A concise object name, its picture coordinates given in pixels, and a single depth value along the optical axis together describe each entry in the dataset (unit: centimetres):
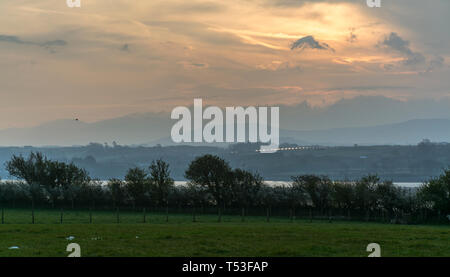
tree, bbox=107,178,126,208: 7812
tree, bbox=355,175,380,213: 7169
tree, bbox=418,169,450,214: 6538
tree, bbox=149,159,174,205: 8019
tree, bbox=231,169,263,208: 7962
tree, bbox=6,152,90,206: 8592
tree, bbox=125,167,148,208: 7969
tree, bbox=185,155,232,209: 8375
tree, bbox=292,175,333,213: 7625
